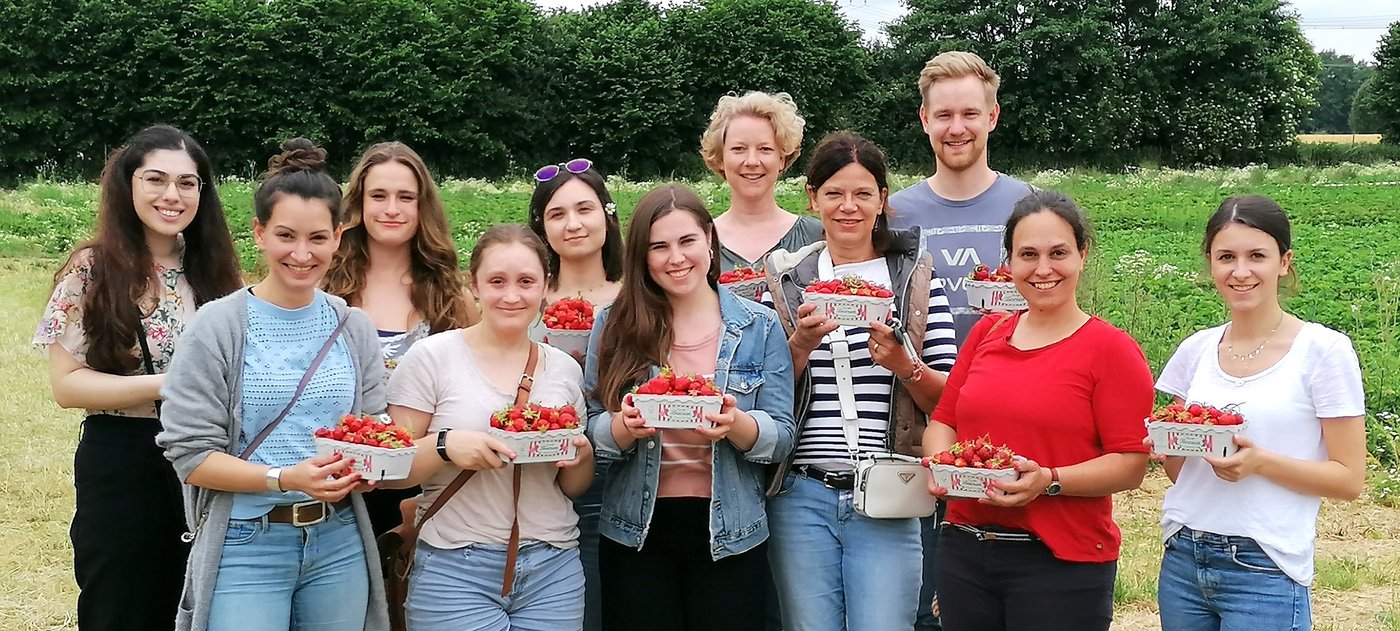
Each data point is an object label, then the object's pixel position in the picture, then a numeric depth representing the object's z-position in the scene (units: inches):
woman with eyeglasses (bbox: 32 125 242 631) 147.6
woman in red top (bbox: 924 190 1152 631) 129.6
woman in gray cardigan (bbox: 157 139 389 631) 127.3
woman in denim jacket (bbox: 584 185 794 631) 141.7
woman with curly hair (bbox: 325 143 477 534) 171.3
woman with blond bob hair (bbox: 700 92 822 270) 189.5
